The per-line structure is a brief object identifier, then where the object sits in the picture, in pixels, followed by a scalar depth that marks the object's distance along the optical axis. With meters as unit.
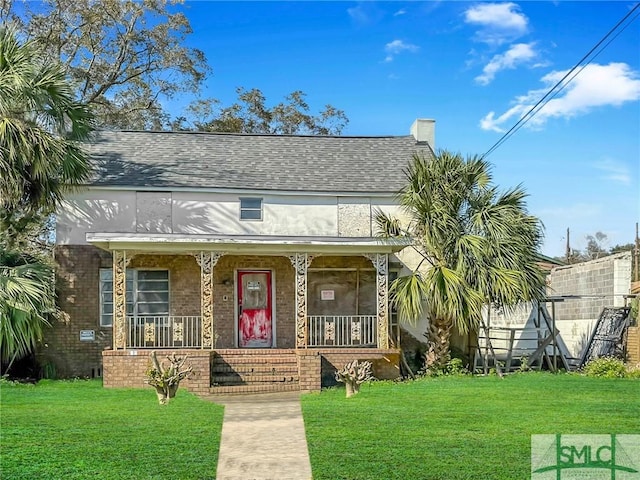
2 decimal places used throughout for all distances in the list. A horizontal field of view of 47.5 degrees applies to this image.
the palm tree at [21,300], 14.84
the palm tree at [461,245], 16.41
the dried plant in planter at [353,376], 13.93
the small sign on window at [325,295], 19.50
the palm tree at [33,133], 15.11
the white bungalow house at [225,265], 16.66
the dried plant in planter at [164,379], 12.82
